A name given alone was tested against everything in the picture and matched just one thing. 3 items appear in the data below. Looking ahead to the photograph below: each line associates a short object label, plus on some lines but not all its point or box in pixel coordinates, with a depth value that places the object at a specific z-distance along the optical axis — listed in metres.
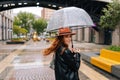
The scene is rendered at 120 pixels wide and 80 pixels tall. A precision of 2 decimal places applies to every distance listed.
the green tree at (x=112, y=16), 11.93
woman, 1.73
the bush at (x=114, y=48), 6.12
